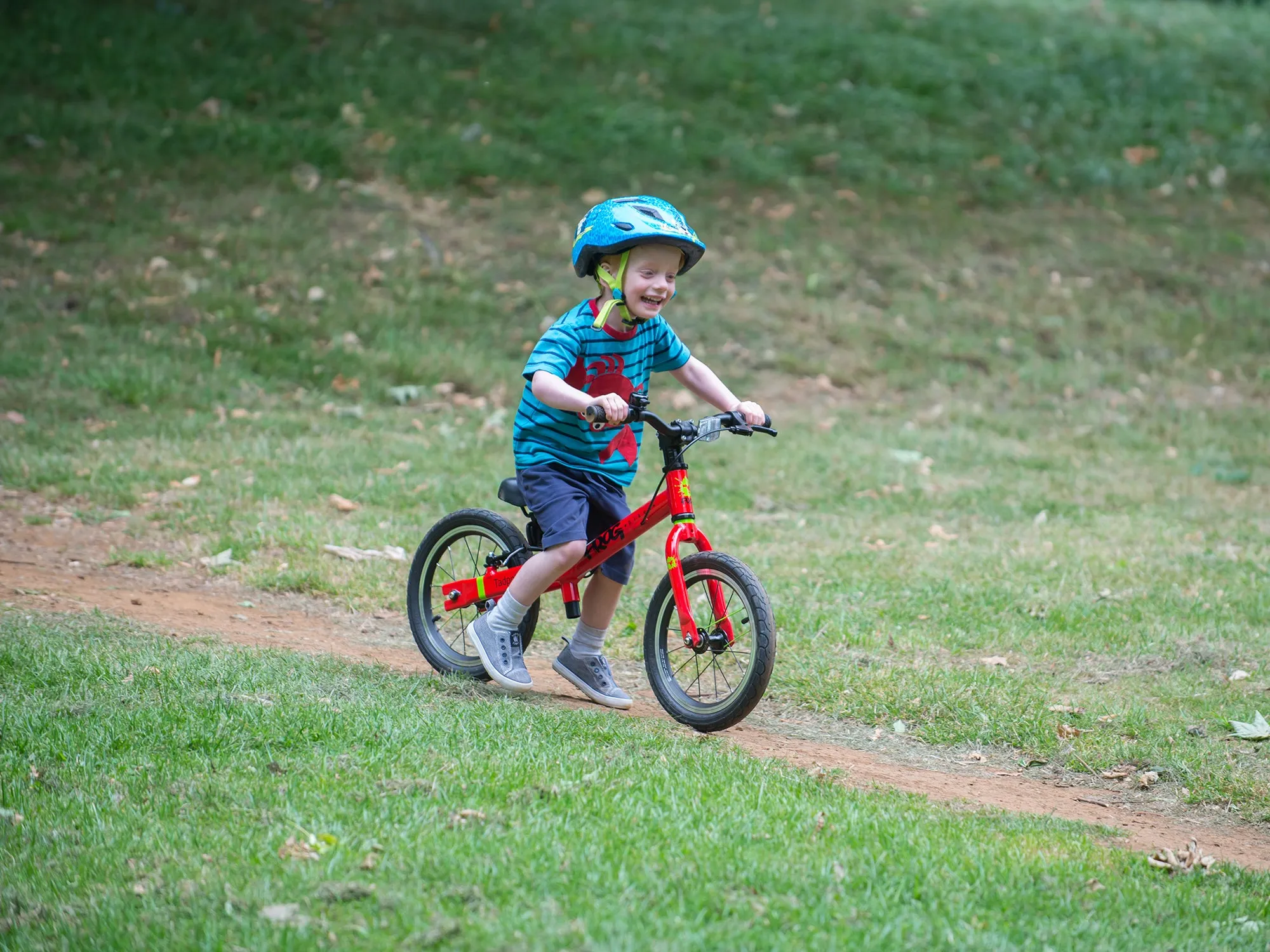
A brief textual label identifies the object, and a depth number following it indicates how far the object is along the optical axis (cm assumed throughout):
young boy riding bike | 1034
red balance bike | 1020
